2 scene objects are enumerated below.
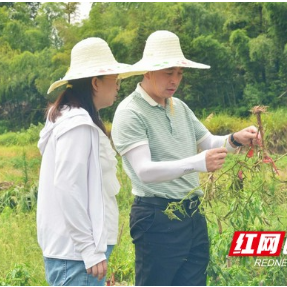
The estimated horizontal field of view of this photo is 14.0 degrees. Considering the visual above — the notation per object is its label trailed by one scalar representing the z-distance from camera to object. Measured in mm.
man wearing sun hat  4598
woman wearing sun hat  4034
